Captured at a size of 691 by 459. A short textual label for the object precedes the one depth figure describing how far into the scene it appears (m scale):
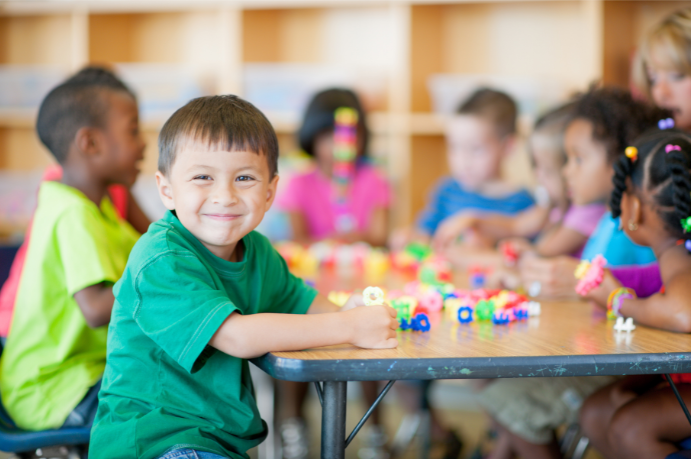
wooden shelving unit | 3.36
